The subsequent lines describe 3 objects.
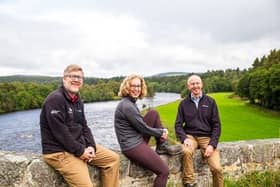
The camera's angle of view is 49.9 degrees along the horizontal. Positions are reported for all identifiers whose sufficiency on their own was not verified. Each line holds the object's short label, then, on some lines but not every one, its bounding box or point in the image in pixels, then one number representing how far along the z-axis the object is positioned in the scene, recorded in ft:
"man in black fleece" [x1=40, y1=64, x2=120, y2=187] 9.47
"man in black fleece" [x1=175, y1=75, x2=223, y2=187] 12.93
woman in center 11.17
